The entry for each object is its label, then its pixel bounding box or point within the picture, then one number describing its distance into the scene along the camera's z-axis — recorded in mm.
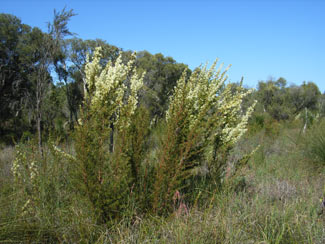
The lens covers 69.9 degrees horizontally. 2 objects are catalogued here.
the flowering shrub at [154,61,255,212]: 2416
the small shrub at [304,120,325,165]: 5762
